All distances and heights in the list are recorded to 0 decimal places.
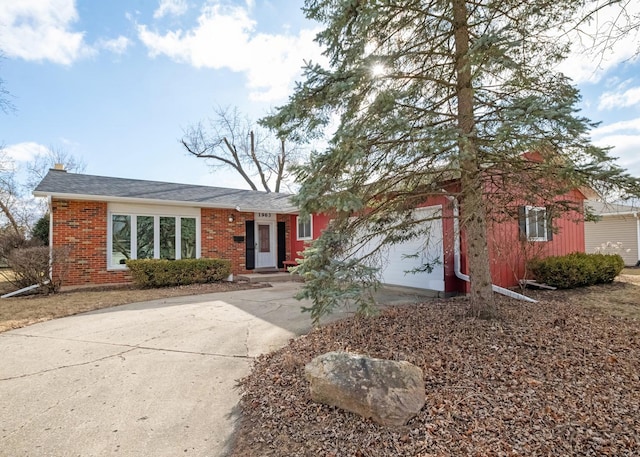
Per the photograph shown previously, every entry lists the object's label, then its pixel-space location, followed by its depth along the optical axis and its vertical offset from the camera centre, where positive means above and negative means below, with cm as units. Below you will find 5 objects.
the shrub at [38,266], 862 -59
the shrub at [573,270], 788 -78
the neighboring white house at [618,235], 1544 +15
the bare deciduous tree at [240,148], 2425 +706
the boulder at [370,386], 262 -123
